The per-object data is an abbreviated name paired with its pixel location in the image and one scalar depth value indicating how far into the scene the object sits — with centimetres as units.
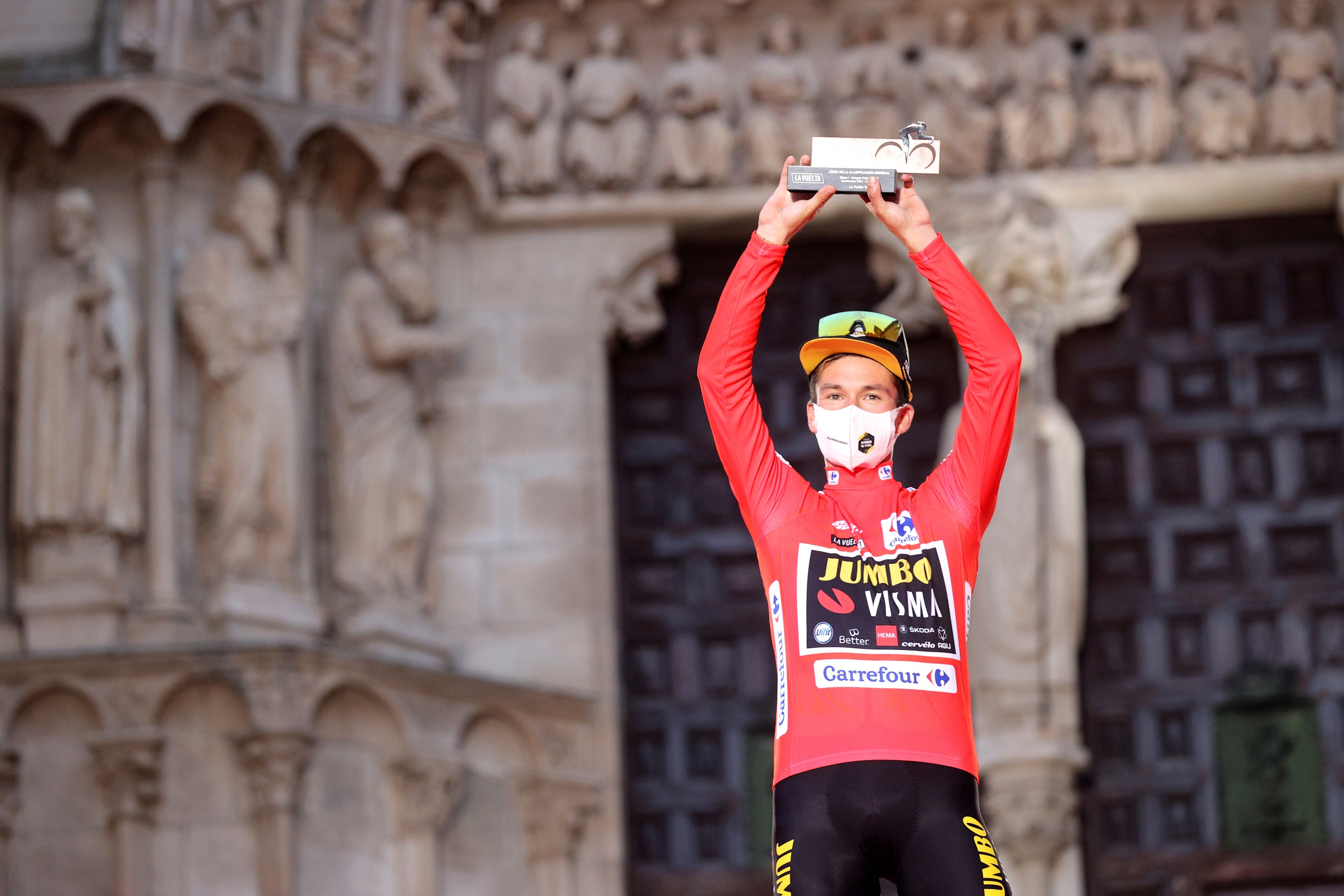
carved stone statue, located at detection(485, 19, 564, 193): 1898
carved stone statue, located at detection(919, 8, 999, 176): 1884
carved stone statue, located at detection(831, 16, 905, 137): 1887
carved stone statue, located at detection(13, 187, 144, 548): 1700
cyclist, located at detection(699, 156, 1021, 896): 863
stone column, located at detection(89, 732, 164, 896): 1645
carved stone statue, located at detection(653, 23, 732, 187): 1898
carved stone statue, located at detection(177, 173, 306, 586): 1730
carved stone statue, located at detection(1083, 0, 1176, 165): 1886
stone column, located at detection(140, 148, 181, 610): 1712
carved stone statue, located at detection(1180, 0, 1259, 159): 1886
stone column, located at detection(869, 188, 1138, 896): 1767
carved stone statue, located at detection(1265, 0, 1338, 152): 1878
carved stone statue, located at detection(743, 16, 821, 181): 1886
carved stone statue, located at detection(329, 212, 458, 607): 1791
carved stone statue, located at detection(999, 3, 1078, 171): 1889
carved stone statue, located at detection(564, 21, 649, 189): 1900
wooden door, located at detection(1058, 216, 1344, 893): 1853
